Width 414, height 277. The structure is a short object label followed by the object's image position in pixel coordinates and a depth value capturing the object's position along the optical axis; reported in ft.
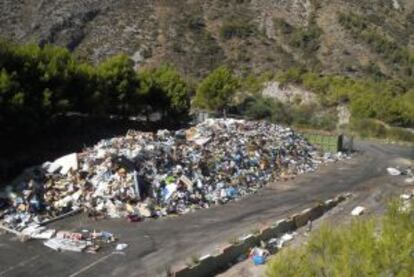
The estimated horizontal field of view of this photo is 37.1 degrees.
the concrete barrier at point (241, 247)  71.41
